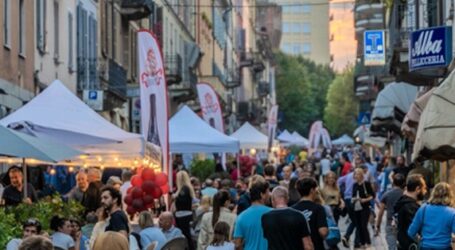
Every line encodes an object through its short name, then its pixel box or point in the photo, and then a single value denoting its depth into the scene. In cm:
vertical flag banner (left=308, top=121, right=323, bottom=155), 8131
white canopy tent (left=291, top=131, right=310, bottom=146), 8894
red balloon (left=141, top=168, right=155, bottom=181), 1996
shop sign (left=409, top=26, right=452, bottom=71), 2270
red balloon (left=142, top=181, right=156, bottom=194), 1897
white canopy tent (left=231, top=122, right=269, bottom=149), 4441
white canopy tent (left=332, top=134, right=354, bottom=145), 10612
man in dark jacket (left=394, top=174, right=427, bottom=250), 1677
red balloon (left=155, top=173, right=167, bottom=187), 2001
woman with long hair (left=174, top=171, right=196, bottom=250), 2093
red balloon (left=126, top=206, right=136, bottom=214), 1828
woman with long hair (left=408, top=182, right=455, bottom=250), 1509
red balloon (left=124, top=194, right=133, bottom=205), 1836
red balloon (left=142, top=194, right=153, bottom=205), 1848
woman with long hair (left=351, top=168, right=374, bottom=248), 2678
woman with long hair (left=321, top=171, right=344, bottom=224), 2425
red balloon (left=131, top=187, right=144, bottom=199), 1845
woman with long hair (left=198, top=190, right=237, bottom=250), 1741
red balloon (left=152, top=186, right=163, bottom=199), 1903
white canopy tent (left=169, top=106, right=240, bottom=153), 2966
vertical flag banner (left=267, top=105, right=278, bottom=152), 5229
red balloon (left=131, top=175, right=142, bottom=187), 1992
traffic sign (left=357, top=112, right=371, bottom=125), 7281
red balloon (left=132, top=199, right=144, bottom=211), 1827
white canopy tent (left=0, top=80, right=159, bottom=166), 1889
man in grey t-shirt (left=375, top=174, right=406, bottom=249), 2136
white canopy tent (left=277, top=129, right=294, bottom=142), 8688
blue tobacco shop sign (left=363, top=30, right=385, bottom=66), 3791
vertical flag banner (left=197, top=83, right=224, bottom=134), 3509
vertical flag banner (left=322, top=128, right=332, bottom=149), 9086
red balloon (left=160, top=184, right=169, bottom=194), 2041
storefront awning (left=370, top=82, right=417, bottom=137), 3722
